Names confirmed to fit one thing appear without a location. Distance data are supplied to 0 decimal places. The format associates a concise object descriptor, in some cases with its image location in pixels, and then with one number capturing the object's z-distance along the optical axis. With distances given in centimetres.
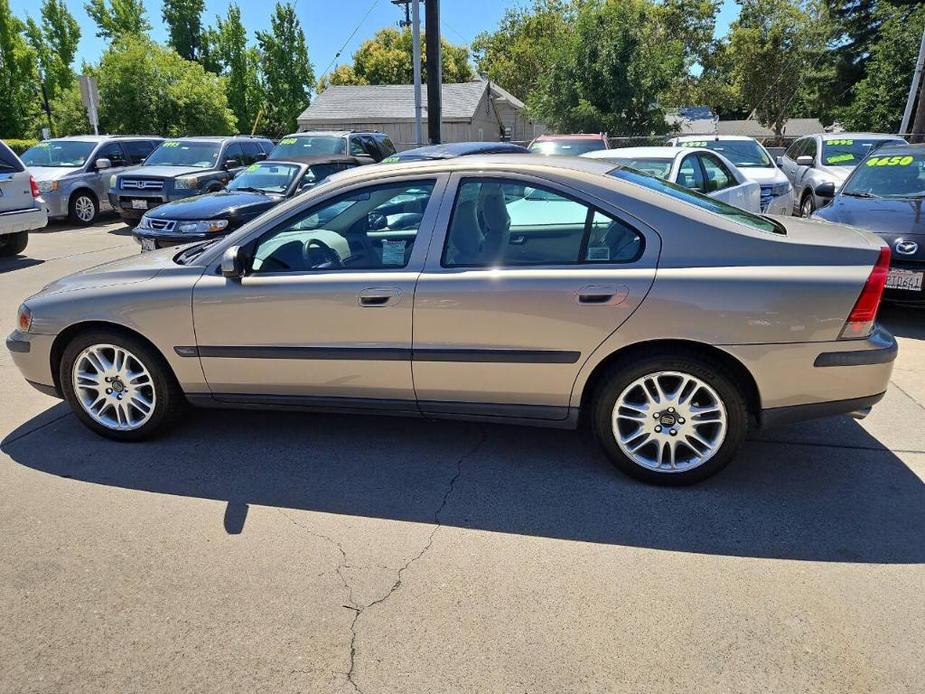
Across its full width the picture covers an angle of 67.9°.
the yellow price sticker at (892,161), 766
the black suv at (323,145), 1280
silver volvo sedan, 319
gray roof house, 3719
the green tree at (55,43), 3959
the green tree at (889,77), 2398
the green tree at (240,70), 4322
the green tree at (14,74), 3241
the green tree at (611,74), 2431
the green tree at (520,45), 5009
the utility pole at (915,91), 1735
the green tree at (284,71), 4334
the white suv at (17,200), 936
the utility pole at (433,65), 1605
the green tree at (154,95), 2559
